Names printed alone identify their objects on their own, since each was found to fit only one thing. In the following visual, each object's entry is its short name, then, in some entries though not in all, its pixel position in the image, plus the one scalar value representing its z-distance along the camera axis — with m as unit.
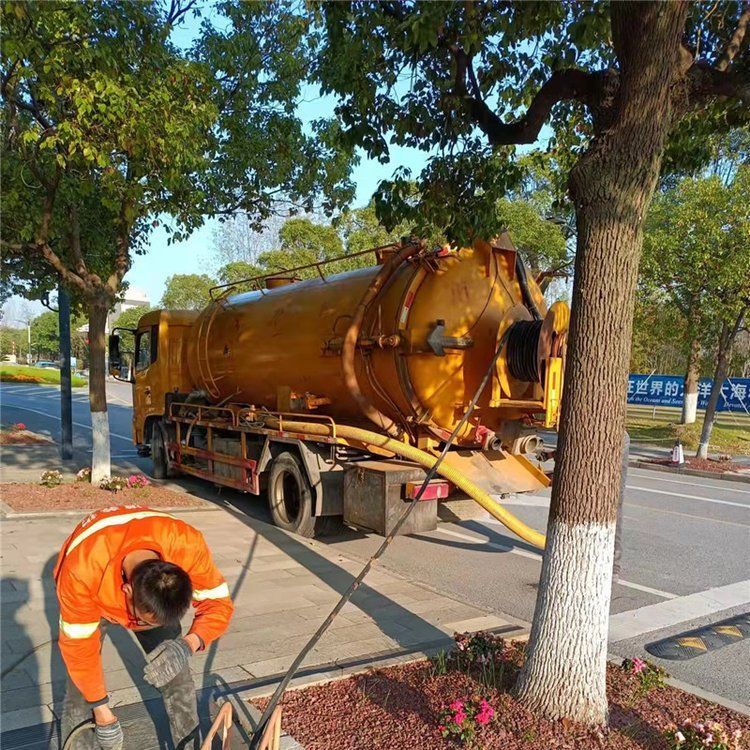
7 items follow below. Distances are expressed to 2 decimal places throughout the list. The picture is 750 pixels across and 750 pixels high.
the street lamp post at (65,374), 12.70
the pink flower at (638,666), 3.56
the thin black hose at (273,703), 2.69
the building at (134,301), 124.61
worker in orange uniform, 2.31
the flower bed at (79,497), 8.44
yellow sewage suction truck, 6.38
